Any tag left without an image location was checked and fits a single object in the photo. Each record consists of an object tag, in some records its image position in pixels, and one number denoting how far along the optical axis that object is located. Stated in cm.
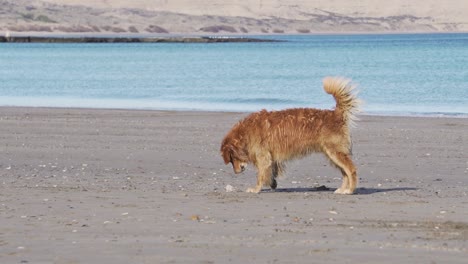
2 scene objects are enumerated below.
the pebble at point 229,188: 2047
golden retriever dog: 1994
